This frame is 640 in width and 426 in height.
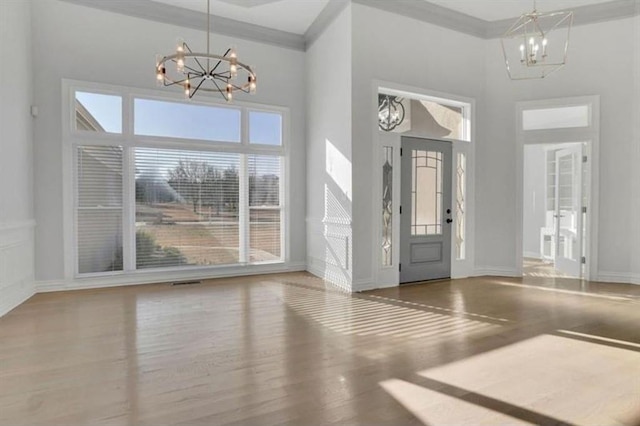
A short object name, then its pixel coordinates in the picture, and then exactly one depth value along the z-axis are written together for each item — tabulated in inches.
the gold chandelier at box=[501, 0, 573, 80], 223.9
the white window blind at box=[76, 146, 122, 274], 201.0
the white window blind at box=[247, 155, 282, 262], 242.8
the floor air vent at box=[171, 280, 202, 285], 215.0
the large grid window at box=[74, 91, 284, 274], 204.1
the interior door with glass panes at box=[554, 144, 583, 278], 226.2
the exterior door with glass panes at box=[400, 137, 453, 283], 217.5
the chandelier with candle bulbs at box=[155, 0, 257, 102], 133.3
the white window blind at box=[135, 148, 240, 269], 215.9
